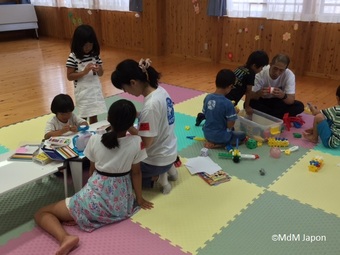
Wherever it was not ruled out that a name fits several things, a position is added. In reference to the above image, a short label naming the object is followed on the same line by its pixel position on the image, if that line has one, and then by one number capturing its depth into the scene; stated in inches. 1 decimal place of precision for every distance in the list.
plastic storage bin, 115.1
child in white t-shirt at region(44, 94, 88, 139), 90.5
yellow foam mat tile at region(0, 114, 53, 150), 116.2
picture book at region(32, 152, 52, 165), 77.6
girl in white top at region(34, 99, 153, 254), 70.7
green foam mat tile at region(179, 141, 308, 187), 95.1
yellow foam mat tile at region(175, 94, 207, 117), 143.9
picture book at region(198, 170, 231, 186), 91.8
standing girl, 102.7
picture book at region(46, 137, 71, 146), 83.0
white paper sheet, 96.9
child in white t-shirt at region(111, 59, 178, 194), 75.0
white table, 70.6
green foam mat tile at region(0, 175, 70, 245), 76.9
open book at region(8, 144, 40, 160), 80.3
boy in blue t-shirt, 104.6
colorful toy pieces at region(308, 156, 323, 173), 97.6
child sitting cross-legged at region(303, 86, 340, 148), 108.5
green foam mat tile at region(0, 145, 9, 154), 108.7
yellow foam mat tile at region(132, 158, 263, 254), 73.2
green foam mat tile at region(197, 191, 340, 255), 69.0
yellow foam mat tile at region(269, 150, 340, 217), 83.8
